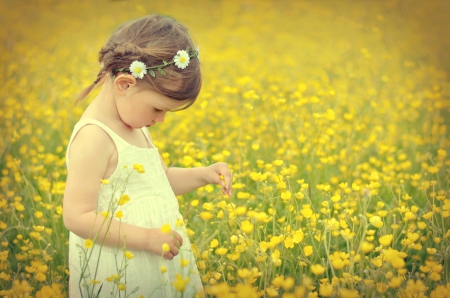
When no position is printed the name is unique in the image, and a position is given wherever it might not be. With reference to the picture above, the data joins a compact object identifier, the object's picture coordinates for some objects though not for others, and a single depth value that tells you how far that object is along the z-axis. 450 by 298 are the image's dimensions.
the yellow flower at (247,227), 1.54
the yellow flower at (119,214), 1.54
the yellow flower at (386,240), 1.56
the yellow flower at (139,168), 1.62
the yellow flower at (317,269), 1.41
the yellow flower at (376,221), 1.67
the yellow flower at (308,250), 1.78
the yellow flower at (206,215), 1.61
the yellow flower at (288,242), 1.83
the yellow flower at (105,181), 1.56
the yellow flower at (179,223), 1.54
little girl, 1.59
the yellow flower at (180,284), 1.30
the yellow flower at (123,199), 1.52
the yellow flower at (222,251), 1.70
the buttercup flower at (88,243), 1.47
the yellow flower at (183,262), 1.42
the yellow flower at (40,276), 1.65
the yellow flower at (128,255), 1.51
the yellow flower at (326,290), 1.43
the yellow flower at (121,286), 1.50
